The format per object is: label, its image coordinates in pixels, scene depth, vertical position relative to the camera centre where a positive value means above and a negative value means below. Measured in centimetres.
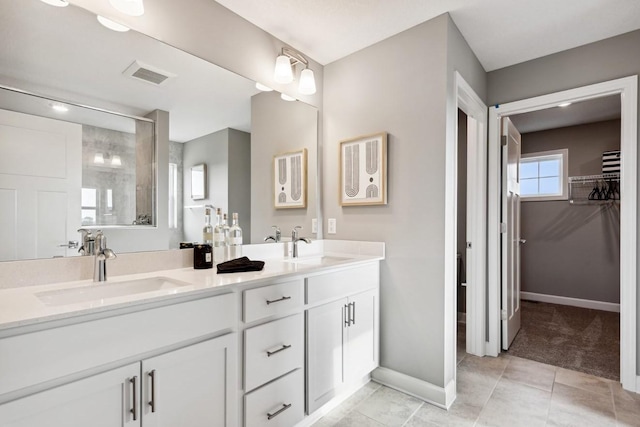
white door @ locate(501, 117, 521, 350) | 274 -16
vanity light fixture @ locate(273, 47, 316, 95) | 208 +98
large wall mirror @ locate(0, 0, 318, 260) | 126 +41
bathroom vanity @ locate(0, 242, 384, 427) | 91 -50
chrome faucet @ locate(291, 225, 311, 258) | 232 -17
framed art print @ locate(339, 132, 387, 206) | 221 +33
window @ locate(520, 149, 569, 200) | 437 +57
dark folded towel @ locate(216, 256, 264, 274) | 158 -26
